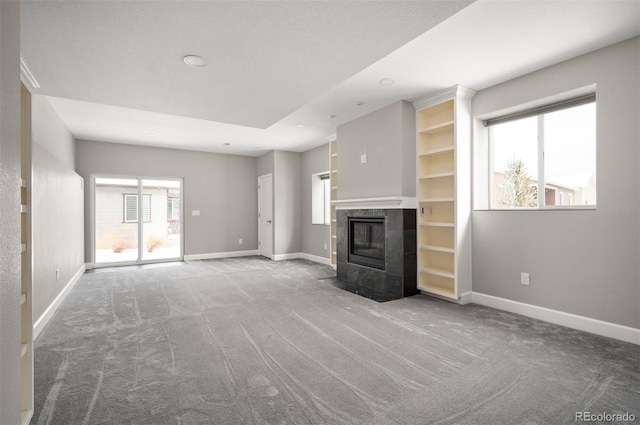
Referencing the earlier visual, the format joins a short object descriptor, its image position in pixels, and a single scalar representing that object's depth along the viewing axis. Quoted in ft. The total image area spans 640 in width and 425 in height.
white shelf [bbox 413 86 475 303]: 12.55
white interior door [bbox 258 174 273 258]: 24.95
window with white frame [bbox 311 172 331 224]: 23.66
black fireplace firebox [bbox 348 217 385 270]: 14.67
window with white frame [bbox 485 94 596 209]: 10.16
